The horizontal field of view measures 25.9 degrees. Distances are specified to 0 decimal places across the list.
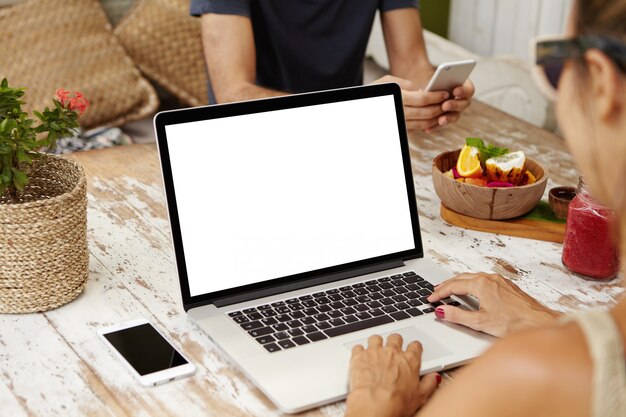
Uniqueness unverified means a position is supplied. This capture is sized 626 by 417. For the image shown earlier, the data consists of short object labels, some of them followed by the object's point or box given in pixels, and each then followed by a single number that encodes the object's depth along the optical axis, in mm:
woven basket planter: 1662
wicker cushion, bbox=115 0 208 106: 3401
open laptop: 1645
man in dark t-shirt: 2423
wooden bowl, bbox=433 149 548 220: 1955
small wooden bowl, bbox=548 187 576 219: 1985
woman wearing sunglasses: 1273
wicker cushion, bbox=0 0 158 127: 3107
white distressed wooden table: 1556
